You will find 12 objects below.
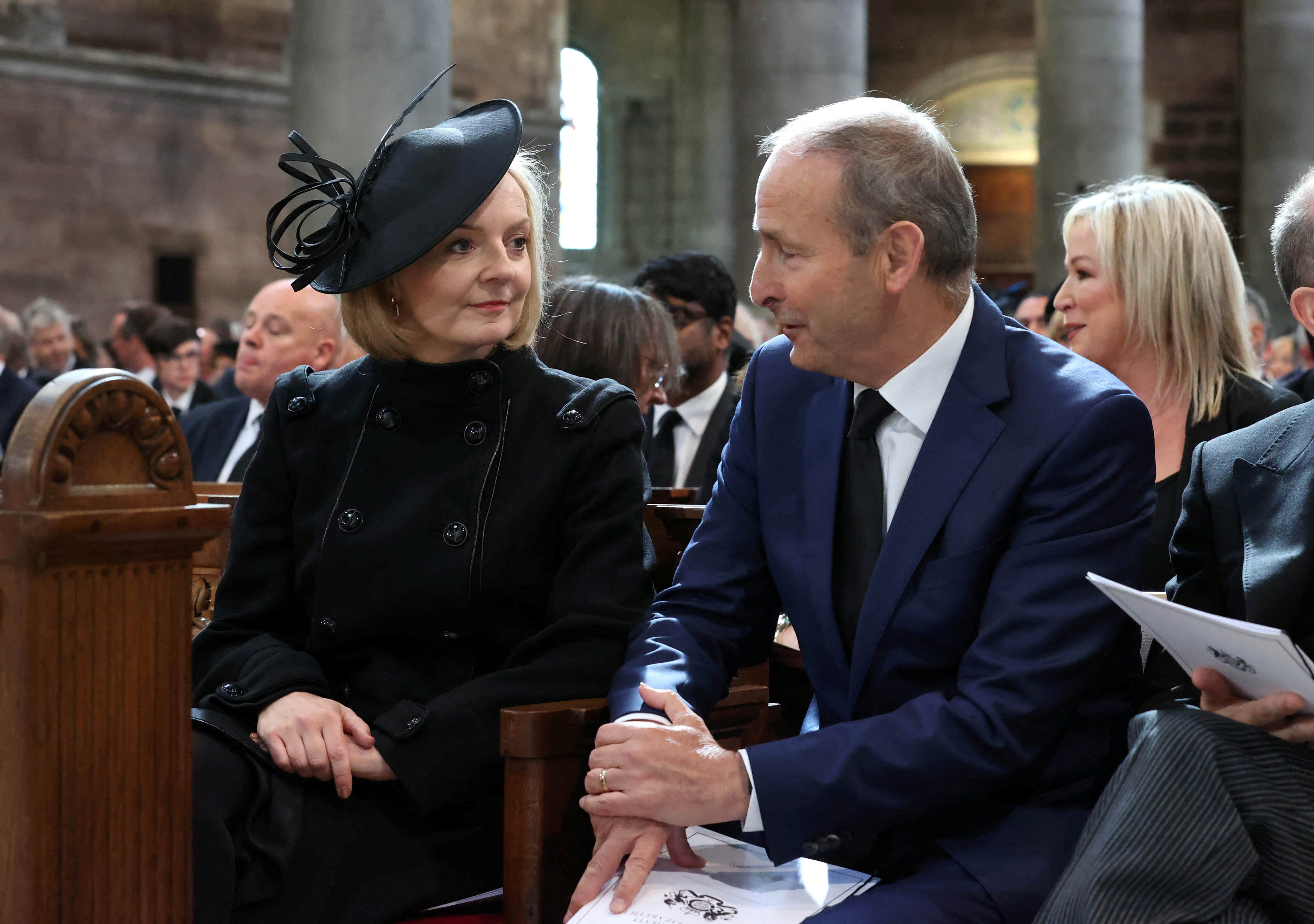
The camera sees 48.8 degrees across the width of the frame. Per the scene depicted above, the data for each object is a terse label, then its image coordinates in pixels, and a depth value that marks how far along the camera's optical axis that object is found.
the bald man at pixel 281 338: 5.18
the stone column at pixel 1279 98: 15.85
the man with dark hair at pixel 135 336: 10.11
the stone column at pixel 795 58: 10.84
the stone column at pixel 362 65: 7.97
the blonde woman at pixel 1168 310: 3.57
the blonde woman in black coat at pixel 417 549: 2.27
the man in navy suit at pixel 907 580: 2.01
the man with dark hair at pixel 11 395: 6.83
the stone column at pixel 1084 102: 13.60
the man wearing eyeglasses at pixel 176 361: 9.29
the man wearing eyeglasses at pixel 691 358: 5.28
